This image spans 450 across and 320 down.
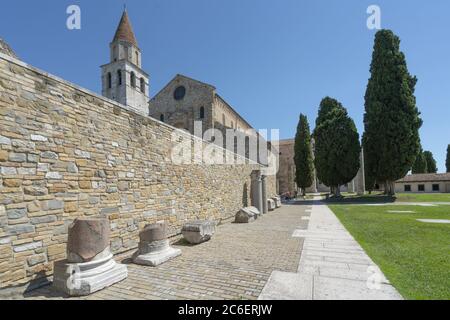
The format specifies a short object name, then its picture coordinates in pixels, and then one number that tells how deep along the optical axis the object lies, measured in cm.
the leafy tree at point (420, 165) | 4778
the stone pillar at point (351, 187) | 4751
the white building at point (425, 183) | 4141
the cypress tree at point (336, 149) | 2573
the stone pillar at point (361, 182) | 3498
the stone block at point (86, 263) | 378
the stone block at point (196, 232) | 729
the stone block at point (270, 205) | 1791
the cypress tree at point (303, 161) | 3222
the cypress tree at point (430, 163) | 5428
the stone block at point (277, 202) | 1966
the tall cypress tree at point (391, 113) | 2202
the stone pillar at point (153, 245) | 534
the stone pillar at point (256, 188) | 1550
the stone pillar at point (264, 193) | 1627
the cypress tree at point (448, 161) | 5015
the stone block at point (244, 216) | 1181
